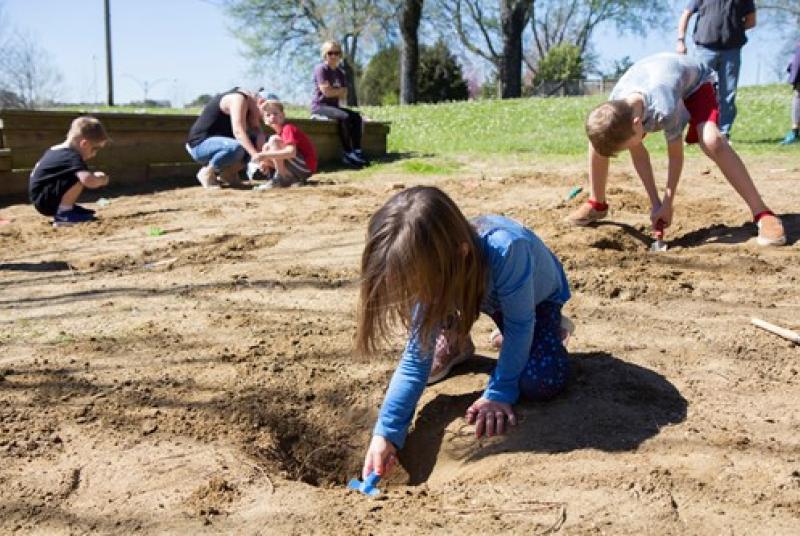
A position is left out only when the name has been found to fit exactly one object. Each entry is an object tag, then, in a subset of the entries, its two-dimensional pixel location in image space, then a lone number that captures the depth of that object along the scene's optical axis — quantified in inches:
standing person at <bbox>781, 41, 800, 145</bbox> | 357.1
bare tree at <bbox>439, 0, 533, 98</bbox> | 906.1
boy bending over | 151.3
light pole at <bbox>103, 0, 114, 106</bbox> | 983.6
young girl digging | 79.6
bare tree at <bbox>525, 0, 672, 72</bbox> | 1660.9
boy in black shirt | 231.6
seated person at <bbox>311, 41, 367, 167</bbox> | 361.7
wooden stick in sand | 113.1
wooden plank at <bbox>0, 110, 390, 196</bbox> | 274.2
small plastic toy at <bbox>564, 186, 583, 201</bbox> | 221.8
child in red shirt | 288.0
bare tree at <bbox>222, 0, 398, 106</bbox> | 1277.1
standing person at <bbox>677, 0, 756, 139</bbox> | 295.0
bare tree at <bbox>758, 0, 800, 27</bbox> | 1422.2
